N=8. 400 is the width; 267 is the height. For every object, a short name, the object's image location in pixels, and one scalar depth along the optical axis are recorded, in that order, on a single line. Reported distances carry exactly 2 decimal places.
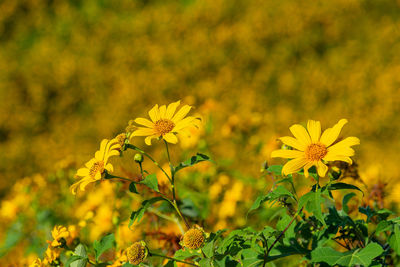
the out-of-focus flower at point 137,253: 2.42
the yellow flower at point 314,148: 2.42
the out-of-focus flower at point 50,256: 2.54
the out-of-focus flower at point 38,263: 2.52
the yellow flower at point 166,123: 2.48
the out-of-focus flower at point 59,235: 2.55
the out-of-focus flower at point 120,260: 2.52
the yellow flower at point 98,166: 2.46
